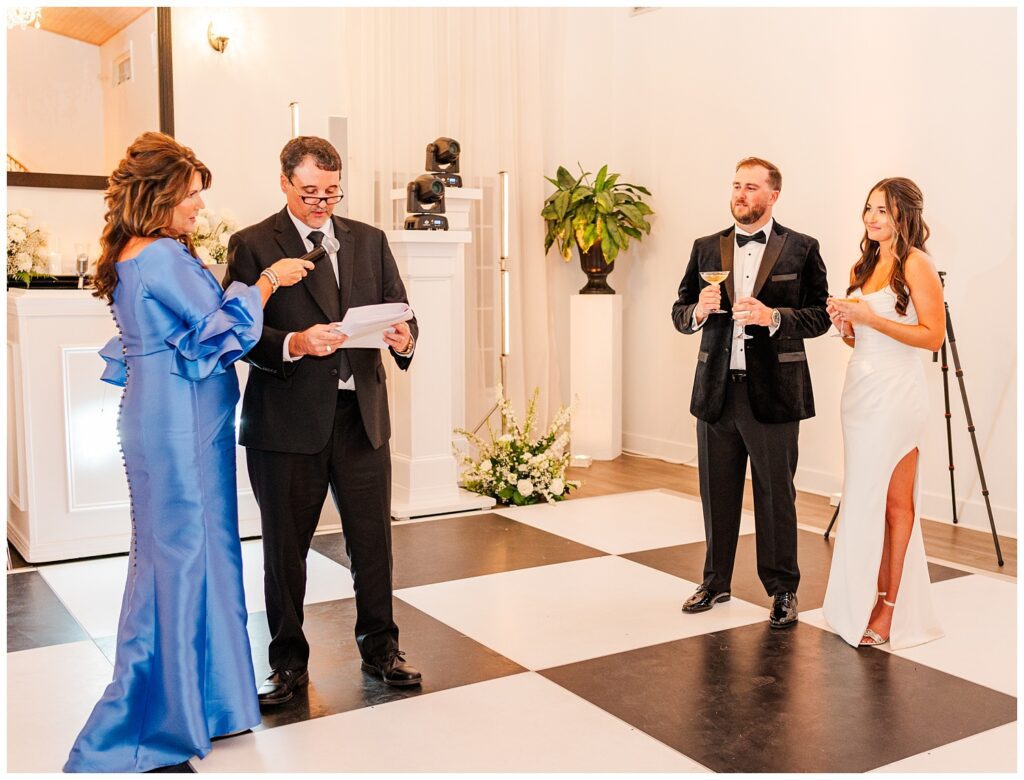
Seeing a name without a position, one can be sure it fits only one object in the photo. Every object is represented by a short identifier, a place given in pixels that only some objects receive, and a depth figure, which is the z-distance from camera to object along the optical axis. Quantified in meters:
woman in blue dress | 2.75
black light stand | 4.95
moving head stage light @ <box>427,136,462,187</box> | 5.94
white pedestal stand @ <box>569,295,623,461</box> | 7.57
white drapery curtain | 6.82
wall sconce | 6.27
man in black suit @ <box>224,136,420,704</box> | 3.15
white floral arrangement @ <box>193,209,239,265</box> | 5.60
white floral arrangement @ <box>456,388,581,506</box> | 6.11
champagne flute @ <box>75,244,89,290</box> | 5.47
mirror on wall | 5.72
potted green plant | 7.25
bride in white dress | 3.70
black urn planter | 7.53
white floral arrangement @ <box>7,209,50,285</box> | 5.12
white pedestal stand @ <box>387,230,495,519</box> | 5.80
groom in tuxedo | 3.90
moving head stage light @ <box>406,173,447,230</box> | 5.79
